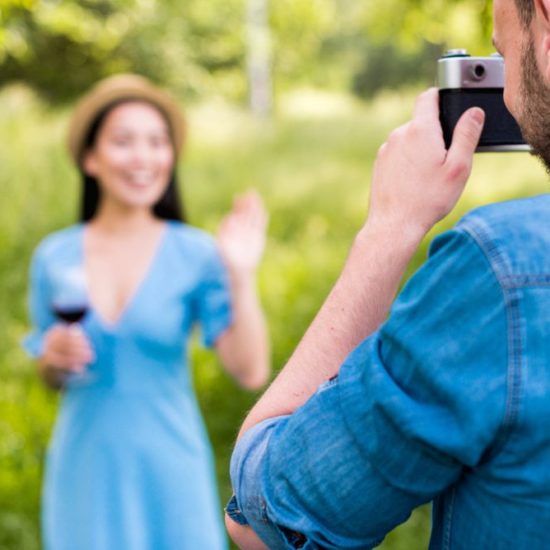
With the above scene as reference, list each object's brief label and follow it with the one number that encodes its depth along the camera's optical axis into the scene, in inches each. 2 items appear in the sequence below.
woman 124.2
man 47.6
